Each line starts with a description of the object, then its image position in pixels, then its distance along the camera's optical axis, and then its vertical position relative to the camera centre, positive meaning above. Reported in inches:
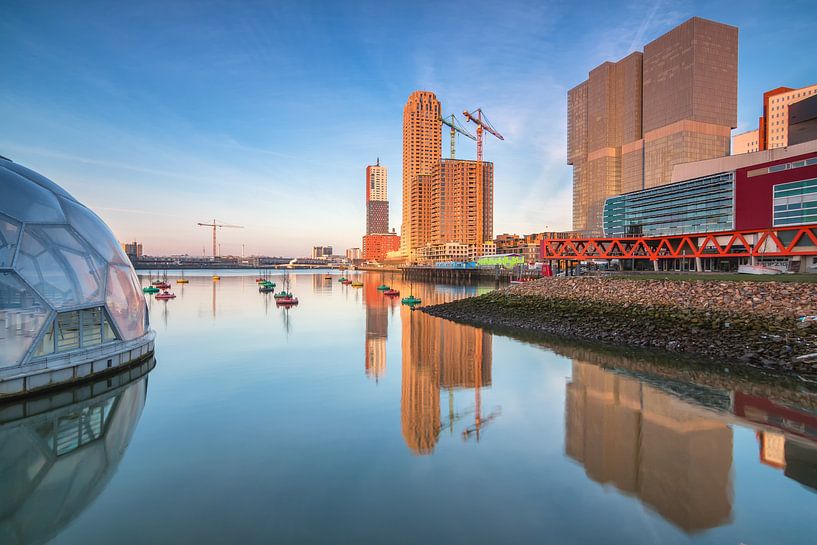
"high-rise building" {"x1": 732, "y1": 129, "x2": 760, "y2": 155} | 7519.7 +2002.8
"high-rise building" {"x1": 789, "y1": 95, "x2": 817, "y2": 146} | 2709.2 +848.0
